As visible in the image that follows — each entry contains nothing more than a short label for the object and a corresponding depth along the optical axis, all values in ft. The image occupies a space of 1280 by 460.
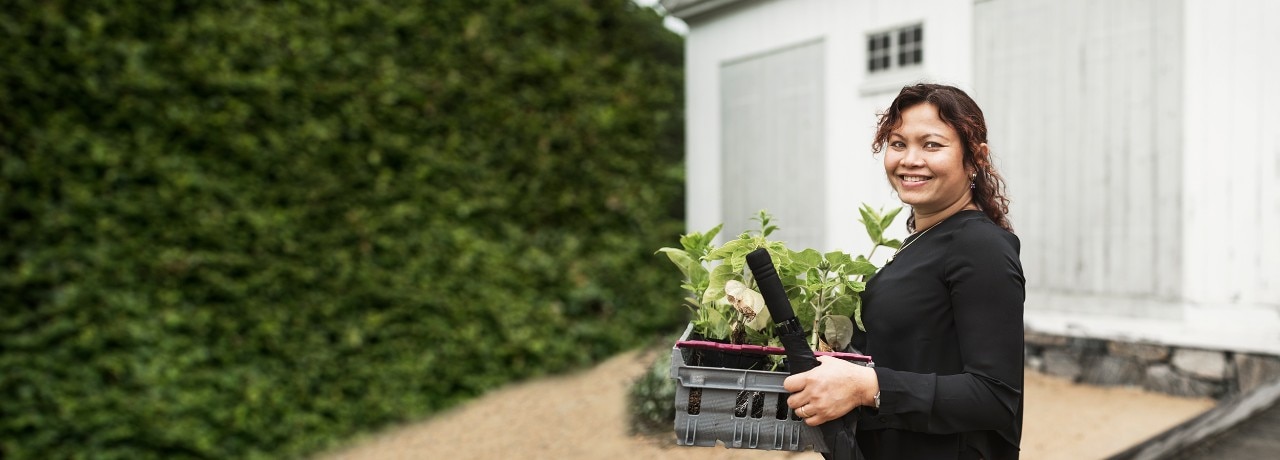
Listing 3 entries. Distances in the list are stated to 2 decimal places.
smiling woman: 4.77
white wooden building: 15.76
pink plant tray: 5.16
